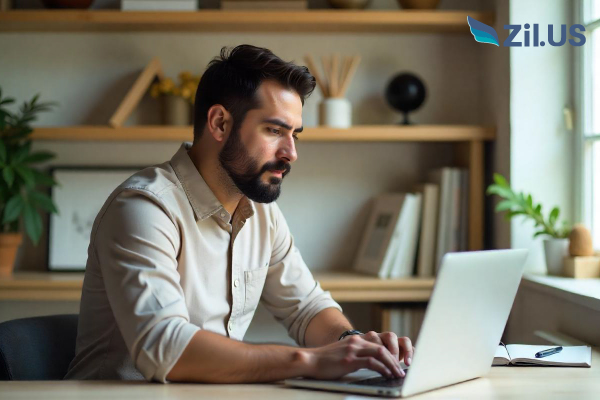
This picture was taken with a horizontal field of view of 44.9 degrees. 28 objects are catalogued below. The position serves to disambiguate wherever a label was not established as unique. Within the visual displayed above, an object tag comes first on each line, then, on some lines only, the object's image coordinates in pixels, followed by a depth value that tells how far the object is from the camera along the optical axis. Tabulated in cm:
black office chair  154
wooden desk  124
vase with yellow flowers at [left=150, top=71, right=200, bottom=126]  275
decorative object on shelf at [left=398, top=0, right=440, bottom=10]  274
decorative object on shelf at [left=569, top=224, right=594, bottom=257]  227
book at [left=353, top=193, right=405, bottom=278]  271
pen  157
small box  227
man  133
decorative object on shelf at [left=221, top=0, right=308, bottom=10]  272
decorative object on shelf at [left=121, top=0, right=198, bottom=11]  268
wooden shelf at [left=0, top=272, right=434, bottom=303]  253
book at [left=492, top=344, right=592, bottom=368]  152
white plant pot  237
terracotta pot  268
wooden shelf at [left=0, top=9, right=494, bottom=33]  265
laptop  118
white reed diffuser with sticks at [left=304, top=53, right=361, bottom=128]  273
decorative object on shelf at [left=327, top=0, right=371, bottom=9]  273
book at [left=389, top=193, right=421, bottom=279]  273
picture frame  284
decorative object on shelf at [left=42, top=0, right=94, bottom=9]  268
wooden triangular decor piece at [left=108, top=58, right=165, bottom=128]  269
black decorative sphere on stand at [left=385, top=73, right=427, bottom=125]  278
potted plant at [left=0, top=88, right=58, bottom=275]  262
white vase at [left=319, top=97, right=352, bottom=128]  273
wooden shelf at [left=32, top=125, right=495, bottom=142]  265
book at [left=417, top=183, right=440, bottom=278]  276
